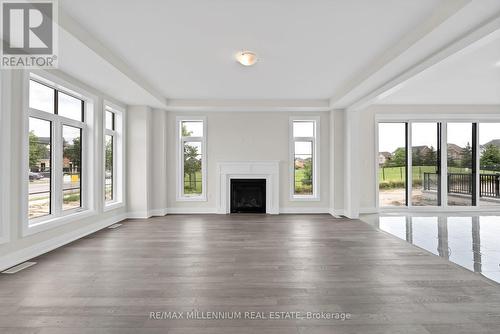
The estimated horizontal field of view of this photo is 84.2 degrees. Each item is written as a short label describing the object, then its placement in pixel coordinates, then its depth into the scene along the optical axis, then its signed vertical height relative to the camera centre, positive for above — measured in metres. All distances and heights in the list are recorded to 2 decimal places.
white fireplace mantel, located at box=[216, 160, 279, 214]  6.89 -0.22
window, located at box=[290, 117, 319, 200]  6.97 +0.21
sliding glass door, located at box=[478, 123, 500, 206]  7.03 +0.09
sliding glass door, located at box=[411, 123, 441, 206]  7.00 +0.08
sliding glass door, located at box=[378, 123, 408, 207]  7.00 +0.11
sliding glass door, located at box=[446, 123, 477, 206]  7.00 +0.11
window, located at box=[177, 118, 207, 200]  6.93 +0.23
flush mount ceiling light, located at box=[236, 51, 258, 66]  3.79 +1.53
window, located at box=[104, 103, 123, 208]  5.86 +0.22
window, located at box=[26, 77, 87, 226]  3.79 +0.24
